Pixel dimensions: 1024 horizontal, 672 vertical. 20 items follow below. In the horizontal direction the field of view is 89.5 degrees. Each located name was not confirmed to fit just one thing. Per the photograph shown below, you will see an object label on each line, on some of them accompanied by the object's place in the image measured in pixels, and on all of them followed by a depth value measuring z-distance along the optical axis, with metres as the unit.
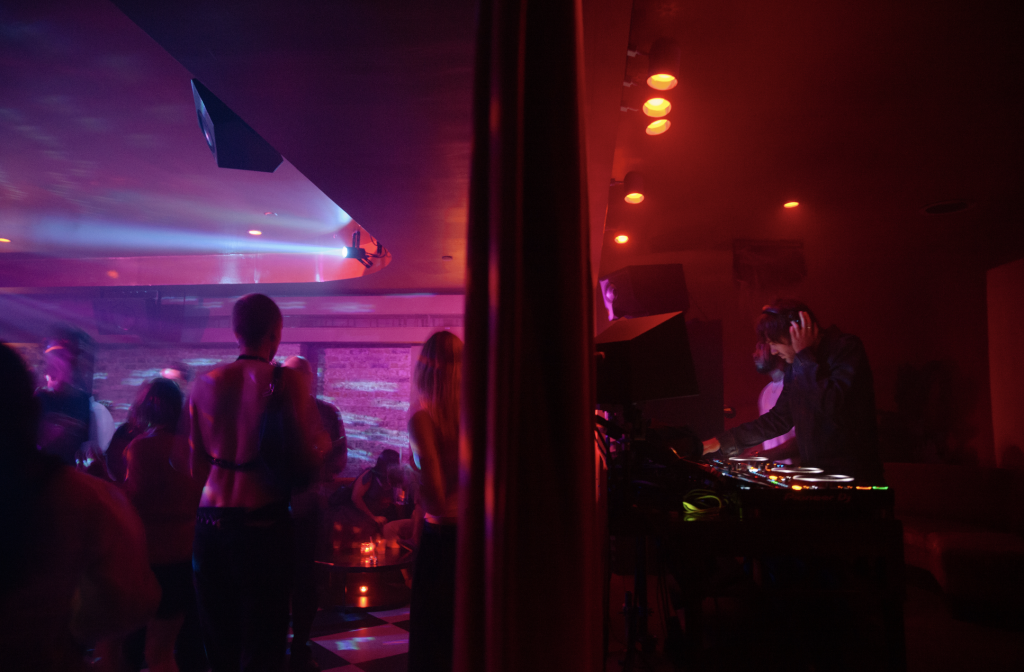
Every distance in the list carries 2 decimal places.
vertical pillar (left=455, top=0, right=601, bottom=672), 0.85
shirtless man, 1.63
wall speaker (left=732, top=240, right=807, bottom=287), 5.10
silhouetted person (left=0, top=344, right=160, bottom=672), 0.99
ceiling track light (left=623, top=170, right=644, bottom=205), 3.38
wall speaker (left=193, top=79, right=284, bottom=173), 2.36
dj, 2.35
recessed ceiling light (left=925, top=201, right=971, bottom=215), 4.07
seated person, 3.47
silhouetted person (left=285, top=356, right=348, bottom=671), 2.43
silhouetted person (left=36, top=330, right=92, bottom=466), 2.42
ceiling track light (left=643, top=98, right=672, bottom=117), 2.55
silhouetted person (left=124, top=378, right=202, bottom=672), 2.04
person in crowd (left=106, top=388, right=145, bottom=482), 2.47
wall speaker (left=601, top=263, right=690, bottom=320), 4.41
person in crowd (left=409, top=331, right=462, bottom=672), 1.54
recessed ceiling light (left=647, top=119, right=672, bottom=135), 2.75
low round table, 3.29
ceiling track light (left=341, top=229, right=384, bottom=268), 4.75
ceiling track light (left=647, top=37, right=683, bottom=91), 2.16
